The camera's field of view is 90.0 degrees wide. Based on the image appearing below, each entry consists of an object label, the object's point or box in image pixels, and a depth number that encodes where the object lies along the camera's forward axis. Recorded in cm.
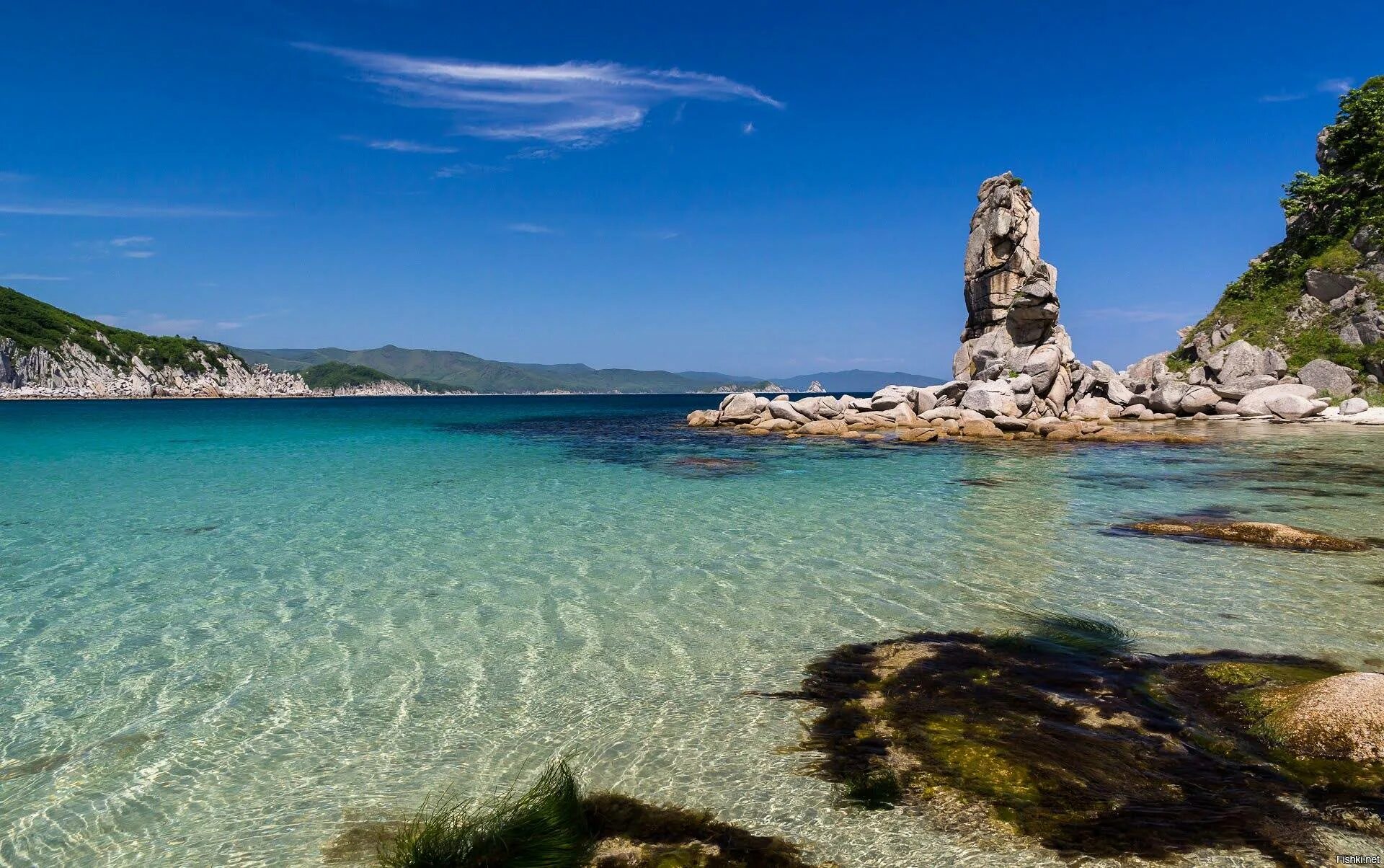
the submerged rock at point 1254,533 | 1098
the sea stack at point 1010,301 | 4453
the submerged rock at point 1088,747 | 386
